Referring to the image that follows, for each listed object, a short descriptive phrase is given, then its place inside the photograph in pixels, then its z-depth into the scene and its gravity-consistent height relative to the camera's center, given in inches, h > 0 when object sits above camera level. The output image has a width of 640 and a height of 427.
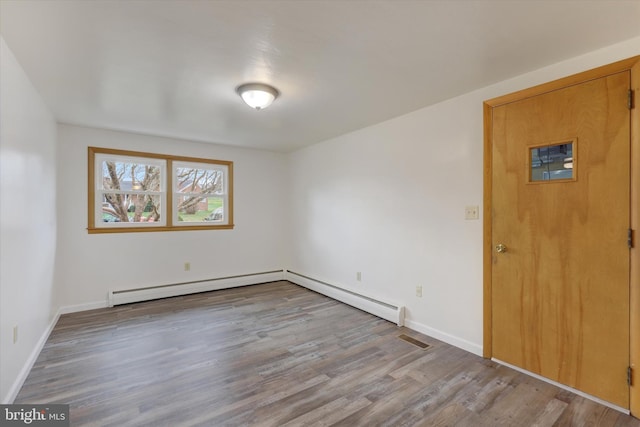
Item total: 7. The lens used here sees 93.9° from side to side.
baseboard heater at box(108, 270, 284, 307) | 158.9 -43.2
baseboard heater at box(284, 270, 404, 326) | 132.3 -44.0
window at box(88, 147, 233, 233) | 158.1 +13.6
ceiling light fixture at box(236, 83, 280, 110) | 101.2 +41.7
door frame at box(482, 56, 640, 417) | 72.5 +2.3
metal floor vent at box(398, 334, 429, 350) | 111.0 -49.2
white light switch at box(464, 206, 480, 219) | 104.5 +0.3
